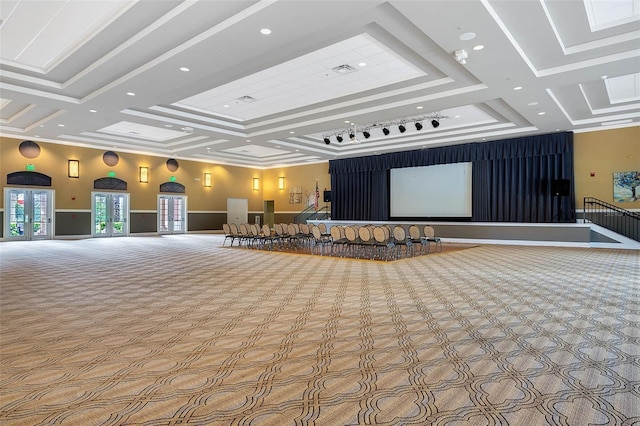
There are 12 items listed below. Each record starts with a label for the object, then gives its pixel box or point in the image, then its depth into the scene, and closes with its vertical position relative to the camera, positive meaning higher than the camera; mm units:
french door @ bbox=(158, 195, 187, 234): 19328 -145
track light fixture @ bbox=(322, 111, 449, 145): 12297 +3083
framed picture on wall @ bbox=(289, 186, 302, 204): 22406 +981
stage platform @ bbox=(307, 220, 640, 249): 12203 -822
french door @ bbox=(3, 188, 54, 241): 14766 -115
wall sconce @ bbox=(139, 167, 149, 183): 18516 +1820
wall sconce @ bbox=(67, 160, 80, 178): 16219 +1867
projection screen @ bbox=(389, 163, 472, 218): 15945 +904
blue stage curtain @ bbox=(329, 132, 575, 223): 13375 +1518
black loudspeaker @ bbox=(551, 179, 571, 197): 12931 +848
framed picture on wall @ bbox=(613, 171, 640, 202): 12234 +841
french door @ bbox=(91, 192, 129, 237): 17031 -129
